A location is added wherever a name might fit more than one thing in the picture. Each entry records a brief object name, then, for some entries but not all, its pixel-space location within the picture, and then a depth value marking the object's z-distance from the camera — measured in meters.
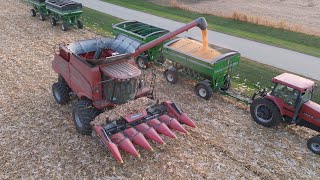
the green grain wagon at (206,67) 8.75
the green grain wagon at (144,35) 10.74
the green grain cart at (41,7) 15.66
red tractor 7.16
